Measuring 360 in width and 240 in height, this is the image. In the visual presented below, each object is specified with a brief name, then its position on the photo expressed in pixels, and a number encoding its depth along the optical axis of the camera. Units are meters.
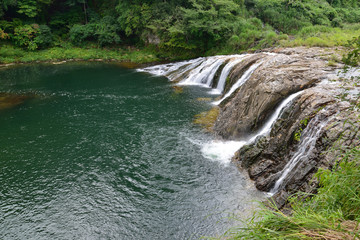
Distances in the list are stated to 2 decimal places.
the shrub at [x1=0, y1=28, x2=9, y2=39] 29.94
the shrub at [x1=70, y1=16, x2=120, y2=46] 33.53
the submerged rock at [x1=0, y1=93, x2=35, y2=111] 17.40
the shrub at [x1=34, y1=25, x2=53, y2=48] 32.16
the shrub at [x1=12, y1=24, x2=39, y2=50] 31.25
